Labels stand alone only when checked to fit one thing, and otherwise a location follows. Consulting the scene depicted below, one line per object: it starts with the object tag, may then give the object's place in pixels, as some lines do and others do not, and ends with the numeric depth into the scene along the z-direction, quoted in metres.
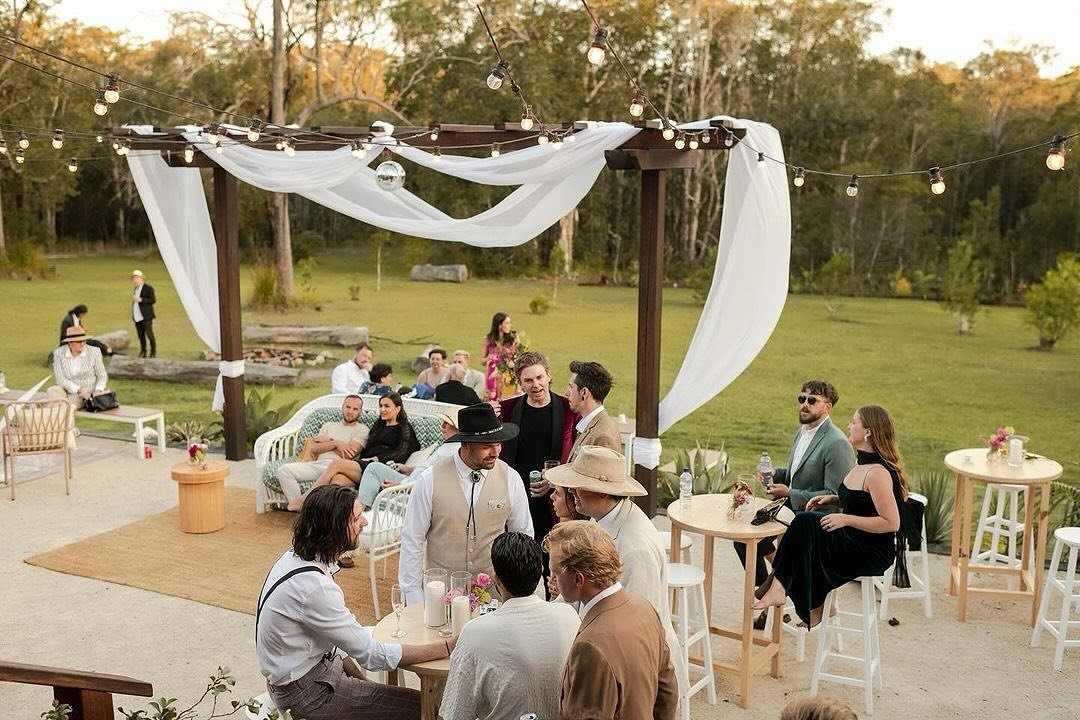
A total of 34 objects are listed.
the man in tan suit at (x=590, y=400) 4.77
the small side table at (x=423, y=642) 3.41
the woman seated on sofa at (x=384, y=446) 6.84
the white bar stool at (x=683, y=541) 5.10
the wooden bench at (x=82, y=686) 2.19
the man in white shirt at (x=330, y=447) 7.04
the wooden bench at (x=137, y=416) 8.86
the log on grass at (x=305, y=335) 16.53
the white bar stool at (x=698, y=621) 4.52
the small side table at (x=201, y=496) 6.85
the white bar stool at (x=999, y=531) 6.08
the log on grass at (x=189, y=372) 13.46
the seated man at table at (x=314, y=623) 3.17
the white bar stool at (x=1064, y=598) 5.03
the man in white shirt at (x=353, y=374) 8.47
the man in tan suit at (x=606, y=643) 2.63
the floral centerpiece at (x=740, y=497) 4.77
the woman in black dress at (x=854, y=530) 4.50
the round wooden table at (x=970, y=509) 5.53
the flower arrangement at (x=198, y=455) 6.94
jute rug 5.96
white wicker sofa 7.22
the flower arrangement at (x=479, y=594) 3.72
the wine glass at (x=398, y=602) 3.63
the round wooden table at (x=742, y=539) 4.61
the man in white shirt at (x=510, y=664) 2.80
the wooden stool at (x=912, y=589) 5.55
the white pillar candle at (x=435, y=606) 3.67
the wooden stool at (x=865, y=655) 4.61
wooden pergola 6.36
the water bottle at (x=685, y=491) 4.69
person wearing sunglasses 4.97
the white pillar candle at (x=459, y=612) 3.63
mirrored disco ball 6.80
